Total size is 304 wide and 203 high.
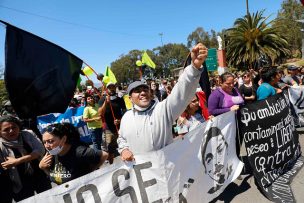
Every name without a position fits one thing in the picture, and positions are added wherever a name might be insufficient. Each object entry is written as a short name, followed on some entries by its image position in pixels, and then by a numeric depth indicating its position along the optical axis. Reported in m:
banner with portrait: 1.76
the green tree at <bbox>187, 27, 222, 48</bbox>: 62.79
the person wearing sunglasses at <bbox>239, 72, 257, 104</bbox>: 5.58
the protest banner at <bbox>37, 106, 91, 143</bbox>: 5.75
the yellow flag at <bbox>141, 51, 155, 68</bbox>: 7.57
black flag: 2.19
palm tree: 24.00
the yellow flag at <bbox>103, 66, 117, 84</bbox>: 5.27
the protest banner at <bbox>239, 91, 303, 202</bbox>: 2.84
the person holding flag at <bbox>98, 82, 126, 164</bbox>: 4.28
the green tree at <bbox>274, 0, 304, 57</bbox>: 40.04
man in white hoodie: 1.71
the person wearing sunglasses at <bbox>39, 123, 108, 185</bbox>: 1.95
